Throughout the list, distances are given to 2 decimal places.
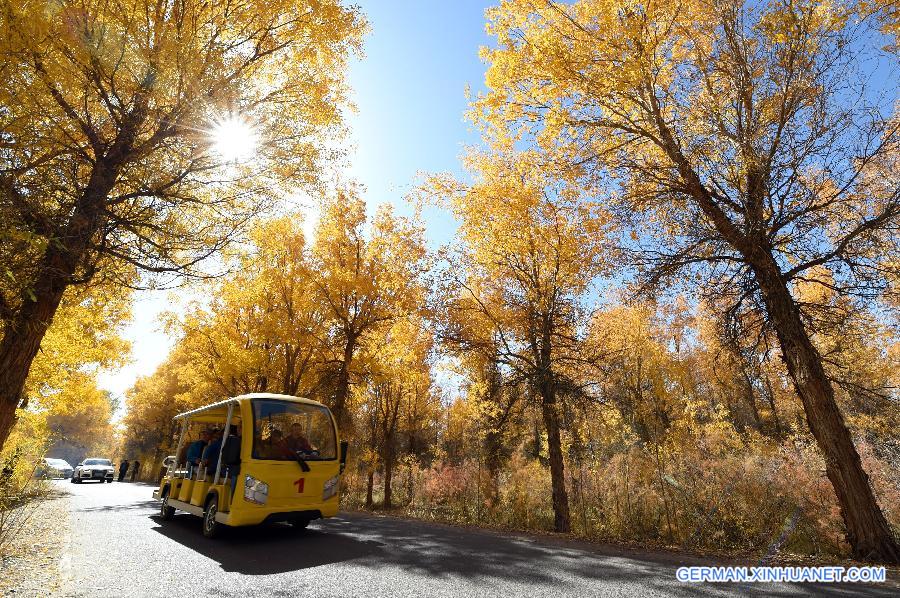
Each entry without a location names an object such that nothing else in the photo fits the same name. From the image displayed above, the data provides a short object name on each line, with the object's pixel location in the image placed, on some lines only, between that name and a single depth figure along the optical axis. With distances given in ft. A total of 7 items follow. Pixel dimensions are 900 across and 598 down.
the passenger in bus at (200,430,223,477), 23.02
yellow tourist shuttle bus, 19.95
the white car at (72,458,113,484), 87.92
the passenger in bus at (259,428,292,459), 20.97
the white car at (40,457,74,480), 54.24
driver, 22.14
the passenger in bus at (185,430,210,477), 25.03
